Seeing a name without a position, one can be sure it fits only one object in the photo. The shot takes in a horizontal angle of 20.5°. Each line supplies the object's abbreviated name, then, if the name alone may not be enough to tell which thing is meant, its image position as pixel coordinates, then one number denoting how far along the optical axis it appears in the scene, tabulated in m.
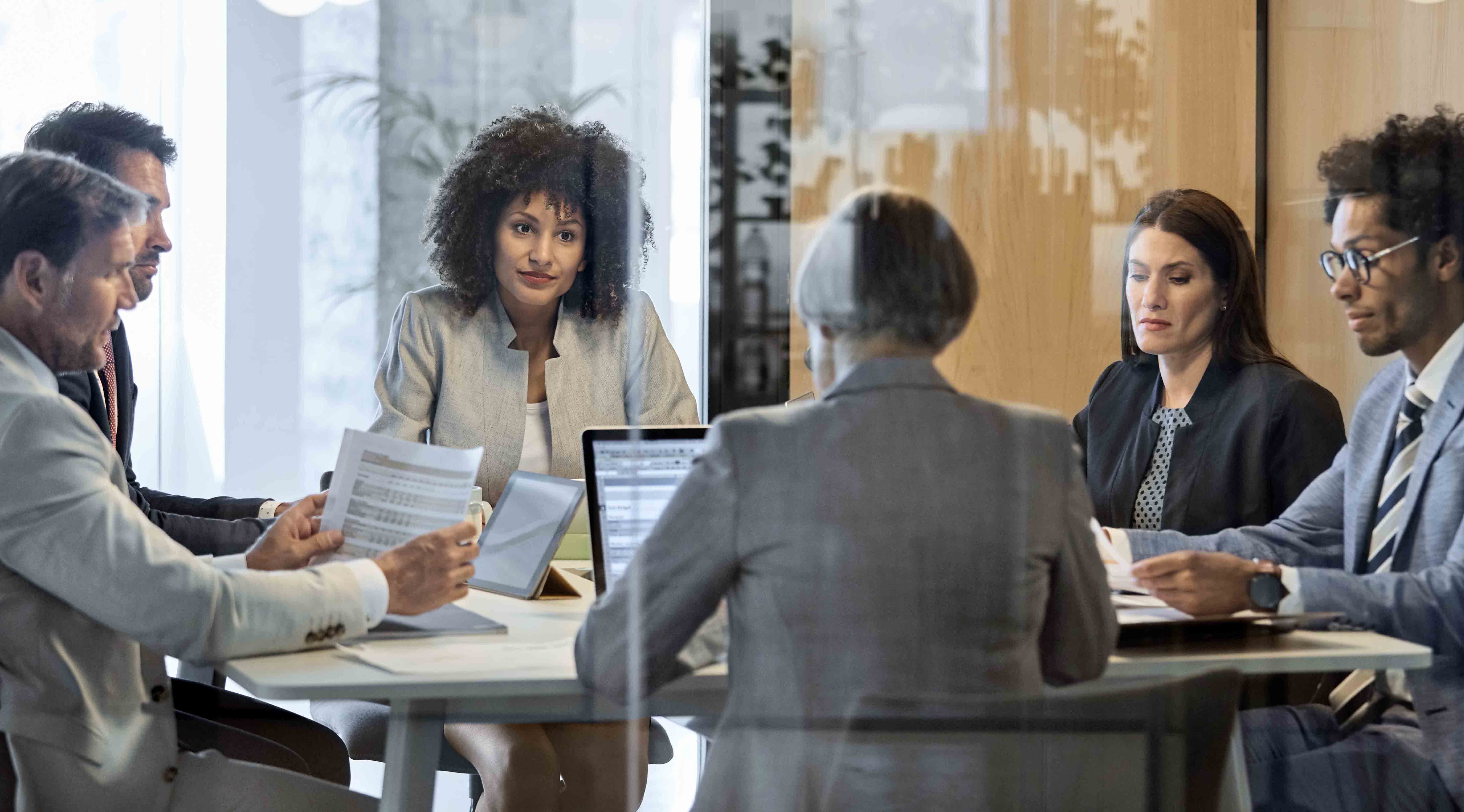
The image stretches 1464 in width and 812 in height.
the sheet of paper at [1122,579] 4.74
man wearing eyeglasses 4.83
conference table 4.78
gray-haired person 4.62
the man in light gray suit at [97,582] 4.78
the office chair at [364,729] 4.86
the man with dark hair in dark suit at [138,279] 5.02
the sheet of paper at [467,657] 4.84
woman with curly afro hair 5.07
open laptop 4.85
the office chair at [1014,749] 4.78
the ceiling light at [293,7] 5.19
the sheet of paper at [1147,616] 4.77
